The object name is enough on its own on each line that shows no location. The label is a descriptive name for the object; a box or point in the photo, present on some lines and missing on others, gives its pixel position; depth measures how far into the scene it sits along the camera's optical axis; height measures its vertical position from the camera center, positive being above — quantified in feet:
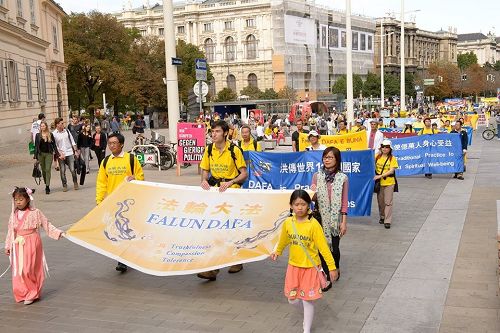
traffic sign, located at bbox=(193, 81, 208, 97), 62.18 +1.97
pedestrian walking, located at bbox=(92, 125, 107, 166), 64.34 -3.21
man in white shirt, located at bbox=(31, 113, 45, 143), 69.87 -1.57
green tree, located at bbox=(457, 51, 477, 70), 537.65 +36.04
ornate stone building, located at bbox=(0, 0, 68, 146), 94.48 +8.84
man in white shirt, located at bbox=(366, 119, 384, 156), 45.73 -2.54
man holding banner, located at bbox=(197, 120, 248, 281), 24.39 -2.21
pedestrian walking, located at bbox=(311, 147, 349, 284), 22.34 -3.34
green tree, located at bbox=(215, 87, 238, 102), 299.77 +6.19
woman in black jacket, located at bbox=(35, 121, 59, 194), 48.52 -2.88
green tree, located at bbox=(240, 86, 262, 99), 312.50 +7.56
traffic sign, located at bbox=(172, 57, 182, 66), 63.10 +4.91
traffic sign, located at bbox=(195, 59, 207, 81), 59.41 +3.75
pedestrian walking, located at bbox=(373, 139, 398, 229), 34.09 -4.27
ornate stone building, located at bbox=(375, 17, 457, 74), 422.82 +42.29
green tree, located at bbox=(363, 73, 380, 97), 319.33 +8.88
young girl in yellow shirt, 17.89 -4.46
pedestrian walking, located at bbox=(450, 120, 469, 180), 54.29 -3.47
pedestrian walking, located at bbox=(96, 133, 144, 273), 25.52 -2.42
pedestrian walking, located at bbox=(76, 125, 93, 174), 62.08 -3.00
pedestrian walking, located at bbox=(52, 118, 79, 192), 49.98 -2.89
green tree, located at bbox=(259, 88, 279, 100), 297.12 +5.81
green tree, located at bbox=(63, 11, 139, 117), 192.13 +19.10
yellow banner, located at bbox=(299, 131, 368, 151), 46.44 -2.80
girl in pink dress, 22.17 -4.71
